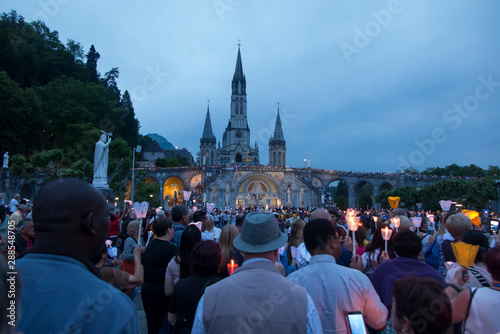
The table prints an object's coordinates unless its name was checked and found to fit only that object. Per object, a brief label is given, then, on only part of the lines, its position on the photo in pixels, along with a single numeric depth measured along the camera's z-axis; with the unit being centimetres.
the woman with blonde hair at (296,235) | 630
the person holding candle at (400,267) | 345
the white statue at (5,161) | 2536
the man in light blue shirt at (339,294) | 283
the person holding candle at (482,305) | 271
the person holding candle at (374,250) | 502
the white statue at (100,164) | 1653
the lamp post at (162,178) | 5844
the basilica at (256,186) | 5316
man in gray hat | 228
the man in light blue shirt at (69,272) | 147
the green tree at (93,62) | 5293
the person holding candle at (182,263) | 431
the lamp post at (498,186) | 3886
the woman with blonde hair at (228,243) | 479
